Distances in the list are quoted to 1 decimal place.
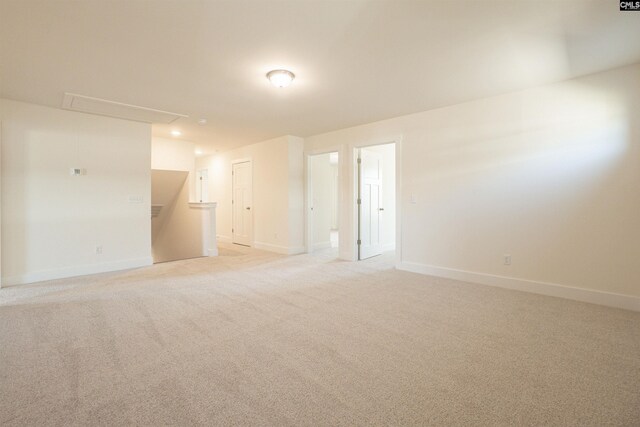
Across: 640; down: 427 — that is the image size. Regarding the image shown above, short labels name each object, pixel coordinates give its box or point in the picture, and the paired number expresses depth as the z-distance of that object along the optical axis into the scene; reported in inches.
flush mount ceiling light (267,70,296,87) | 121.0
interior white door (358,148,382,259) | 219.6
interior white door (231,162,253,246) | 281.0
